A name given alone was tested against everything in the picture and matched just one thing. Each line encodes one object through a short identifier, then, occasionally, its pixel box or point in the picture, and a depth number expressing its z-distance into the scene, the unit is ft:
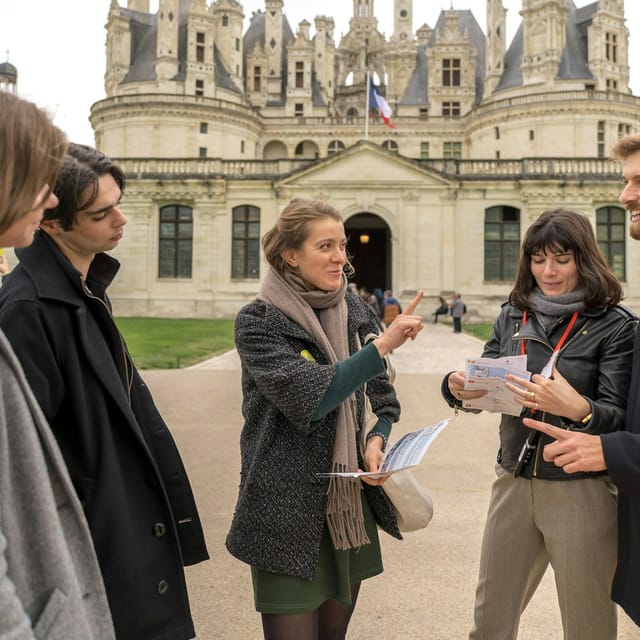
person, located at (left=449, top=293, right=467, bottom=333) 73.87
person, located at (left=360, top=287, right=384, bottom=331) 78.89
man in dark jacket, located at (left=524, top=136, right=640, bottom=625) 6.66
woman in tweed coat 7.21
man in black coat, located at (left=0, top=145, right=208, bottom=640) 5.84
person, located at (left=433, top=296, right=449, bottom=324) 89.47
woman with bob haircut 7.86
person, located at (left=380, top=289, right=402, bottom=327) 60.57
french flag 103.19
